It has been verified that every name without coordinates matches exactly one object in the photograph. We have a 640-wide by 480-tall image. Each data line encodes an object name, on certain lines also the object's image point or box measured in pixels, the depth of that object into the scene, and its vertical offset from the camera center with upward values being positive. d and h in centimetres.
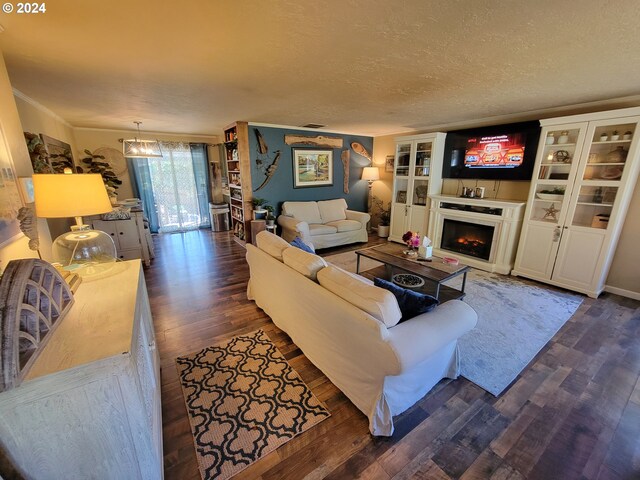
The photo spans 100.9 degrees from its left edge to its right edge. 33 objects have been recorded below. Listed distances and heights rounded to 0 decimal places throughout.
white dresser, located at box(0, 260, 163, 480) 85 -78
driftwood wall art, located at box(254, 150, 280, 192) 517 +5
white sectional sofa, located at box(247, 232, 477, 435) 150 -98
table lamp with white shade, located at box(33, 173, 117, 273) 142 -19
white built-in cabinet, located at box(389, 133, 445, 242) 481 -15
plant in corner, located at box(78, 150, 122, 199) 466 +10
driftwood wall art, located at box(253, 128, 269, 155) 489 +52
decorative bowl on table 267 -109
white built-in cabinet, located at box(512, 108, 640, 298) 298 -31
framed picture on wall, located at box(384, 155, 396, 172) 608 +20
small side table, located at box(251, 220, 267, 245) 482 -95
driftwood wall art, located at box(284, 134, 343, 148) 529 +65
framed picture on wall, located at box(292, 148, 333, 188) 550 +9
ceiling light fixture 454 +40
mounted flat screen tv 376 +30
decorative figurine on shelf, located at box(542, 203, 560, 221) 357 -54
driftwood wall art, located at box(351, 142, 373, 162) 618 +51
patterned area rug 151 -153
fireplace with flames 420 -109
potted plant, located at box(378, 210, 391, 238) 607 -120
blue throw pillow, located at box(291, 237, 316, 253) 271 -73
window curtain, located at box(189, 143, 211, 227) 646 -8
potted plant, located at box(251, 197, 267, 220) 500 -67
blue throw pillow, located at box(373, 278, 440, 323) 174 -84
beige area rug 212 -151
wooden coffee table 276 -106
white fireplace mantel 385 -72
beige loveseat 486 -97
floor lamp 617 -2
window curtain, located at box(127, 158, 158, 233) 584 -25
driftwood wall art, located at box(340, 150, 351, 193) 609 +18
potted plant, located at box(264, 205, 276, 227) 497 -81
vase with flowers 338 -88
